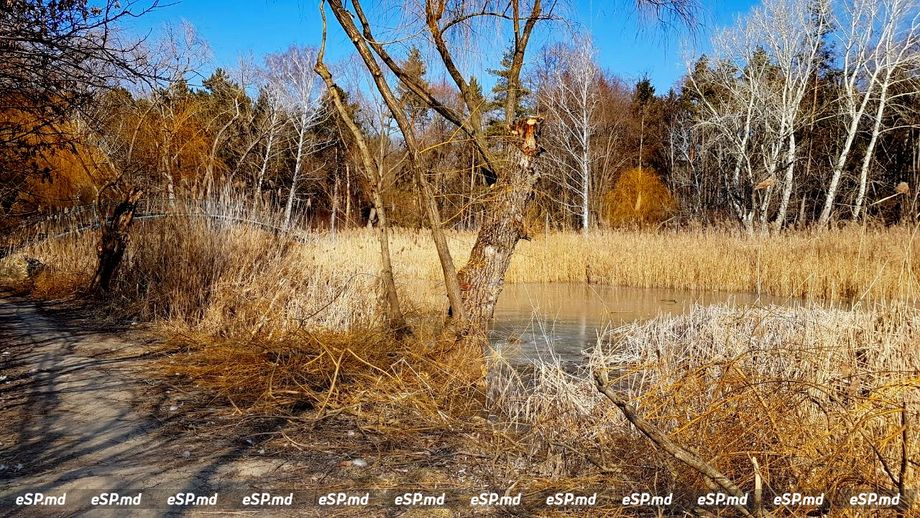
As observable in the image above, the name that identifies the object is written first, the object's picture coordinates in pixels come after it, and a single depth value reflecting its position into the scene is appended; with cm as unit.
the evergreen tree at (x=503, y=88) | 2794
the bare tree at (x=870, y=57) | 1855
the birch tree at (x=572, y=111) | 2433
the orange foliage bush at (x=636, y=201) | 3319
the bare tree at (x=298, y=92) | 2853
